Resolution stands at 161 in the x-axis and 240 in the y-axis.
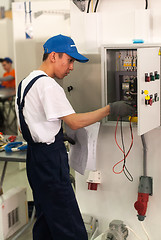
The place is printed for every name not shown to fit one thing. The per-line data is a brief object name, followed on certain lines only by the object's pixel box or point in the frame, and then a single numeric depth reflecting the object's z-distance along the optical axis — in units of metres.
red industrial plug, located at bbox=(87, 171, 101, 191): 2.82
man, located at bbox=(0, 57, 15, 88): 6.92
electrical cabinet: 2.18
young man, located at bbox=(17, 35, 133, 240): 2.22
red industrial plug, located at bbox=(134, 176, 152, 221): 2.65
